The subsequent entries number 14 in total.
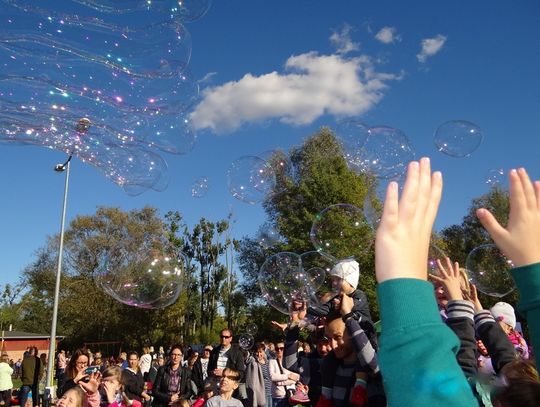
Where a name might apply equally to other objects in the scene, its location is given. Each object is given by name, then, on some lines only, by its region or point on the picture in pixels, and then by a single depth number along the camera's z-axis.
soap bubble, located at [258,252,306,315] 8.15
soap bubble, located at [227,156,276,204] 9.71
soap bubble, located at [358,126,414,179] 7.67
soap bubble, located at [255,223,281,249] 10.74
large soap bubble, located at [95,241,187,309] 7.22
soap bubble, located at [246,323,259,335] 14.99
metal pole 18.66
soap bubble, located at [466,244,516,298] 5.72
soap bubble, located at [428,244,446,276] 4.34
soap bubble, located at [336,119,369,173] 7.83
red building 49.22
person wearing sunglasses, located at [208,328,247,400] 9.67
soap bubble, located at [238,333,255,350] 13.01
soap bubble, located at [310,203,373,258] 7.25
